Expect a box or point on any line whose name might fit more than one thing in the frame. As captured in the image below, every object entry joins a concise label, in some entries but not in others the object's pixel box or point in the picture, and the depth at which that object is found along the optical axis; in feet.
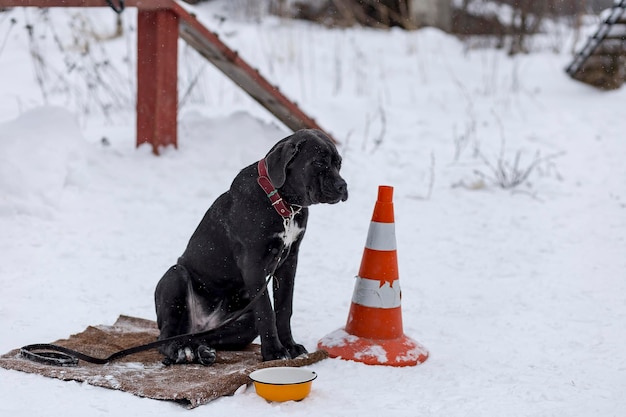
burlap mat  19.79
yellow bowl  19.53
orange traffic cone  23.82
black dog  21.56
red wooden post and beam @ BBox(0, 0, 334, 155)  40.96
